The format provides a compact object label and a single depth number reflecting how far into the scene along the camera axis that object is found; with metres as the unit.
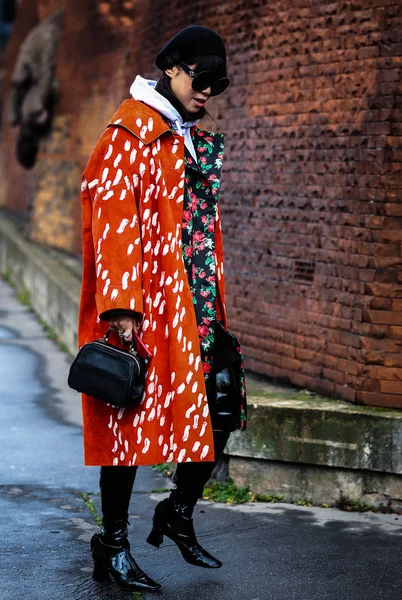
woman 5.80
